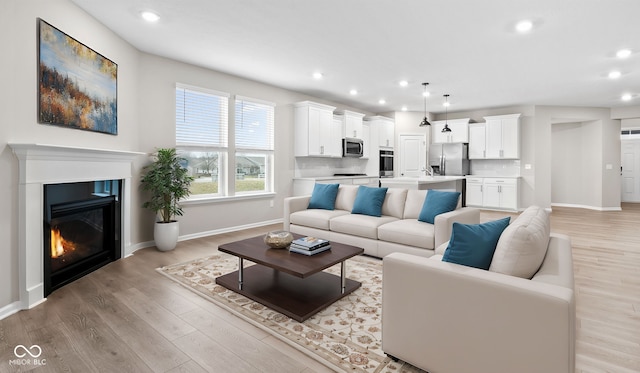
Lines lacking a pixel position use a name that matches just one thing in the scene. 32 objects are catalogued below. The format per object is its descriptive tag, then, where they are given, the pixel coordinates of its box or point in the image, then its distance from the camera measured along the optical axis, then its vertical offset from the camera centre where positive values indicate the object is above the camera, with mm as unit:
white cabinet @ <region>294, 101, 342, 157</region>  6262 +1136
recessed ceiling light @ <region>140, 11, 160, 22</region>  3193 +1736
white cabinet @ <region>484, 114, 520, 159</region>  7719 +1211
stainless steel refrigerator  8375 +726
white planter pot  4086 -645
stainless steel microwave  7164 +886
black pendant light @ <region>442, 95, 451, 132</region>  7057 +1974
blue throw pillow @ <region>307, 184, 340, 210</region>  4602 -172
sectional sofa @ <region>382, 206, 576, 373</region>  1277 -565
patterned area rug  1838 -982
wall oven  8289 +592
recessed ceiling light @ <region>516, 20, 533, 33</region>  3307 +1705
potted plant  4066 -64
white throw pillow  1542 -329
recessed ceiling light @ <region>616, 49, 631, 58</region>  4105 +1753
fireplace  2471 -47
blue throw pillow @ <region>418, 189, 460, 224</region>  3535 -219
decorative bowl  2830 -493
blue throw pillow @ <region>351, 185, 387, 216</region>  4098 -216
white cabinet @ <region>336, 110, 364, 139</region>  7142 +1437
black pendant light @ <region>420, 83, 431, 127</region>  5868 +1887
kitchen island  5160 +40
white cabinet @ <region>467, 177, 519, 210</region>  7684 -184
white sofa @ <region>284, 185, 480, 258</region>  3285 -454
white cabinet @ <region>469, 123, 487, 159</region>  8203 +1179
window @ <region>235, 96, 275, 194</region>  5465 +720
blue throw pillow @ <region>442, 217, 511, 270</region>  1641 -317
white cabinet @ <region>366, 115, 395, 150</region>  8109 +1444
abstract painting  2709 +985
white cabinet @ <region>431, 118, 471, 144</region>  8420 +1470
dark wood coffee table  2410 -891
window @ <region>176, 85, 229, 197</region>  4734 +792
